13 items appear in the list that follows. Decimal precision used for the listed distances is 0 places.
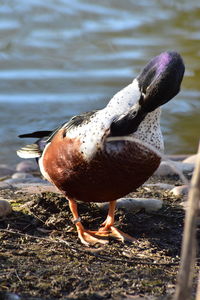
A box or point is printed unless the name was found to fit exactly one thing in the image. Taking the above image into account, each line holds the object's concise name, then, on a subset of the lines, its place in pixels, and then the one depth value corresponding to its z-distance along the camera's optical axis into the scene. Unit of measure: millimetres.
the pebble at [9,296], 7637
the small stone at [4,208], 10117
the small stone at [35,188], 11945
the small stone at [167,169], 14102
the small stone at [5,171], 15449
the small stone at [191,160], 15208
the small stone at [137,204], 10703
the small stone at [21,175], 14595
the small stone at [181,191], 11906
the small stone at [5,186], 12281
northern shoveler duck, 9016
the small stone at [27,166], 16094
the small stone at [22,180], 13320
